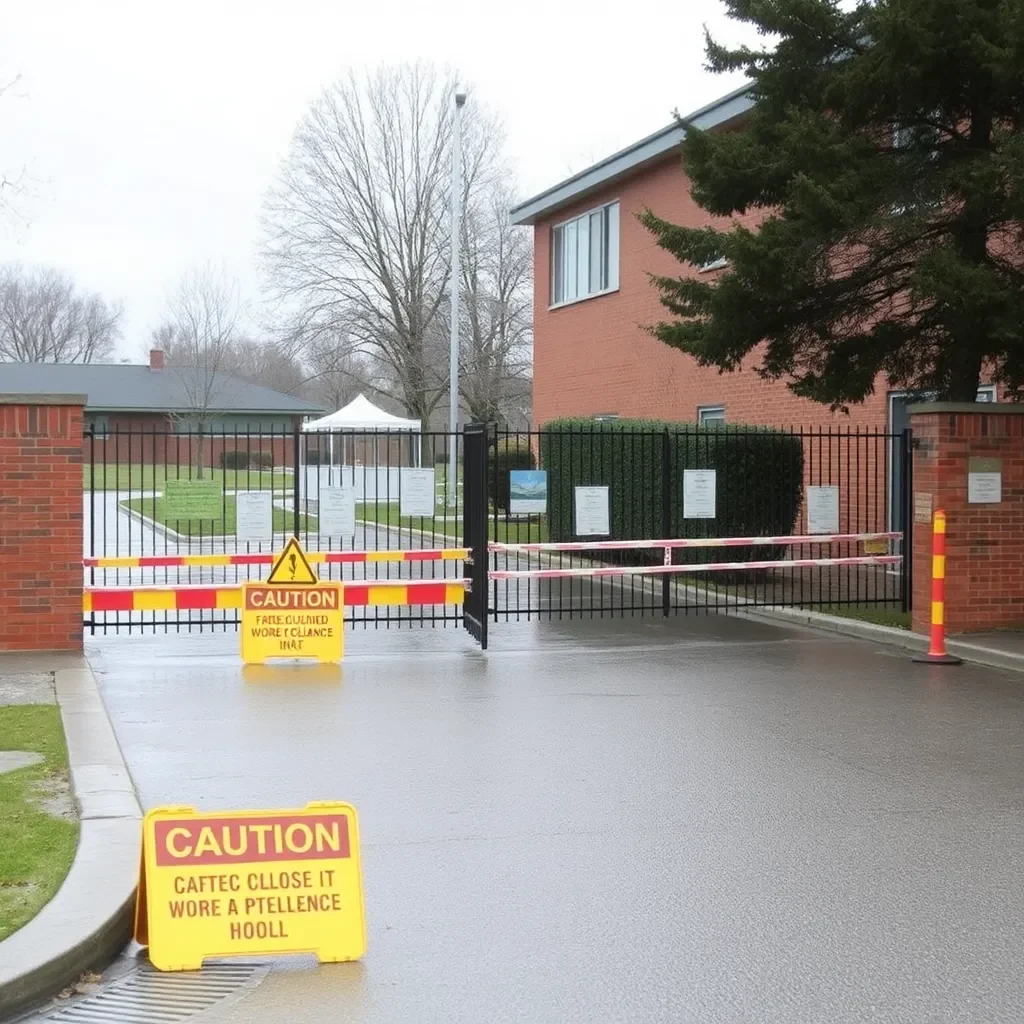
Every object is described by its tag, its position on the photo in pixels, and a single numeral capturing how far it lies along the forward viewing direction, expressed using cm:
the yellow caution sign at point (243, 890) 543
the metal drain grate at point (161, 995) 499
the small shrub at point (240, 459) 5933
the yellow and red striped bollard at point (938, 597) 1281
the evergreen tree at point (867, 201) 1362
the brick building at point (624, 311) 2364
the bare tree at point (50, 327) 9688
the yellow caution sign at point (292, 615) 1291
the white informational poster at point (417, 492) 1466
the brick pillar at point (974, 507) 1434
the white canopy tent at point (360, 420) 3819
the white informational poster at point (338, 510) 1462
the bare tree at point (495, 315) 5069
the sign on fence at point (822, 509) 1634
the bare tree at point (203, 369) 6306
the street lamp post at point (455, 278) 3444
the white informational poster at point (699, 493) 1641
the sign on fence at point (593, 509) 1576
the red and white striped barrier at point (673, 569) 1464
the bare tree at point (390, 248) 4953
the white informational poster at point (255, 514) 1406
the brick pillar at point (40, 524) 1270
